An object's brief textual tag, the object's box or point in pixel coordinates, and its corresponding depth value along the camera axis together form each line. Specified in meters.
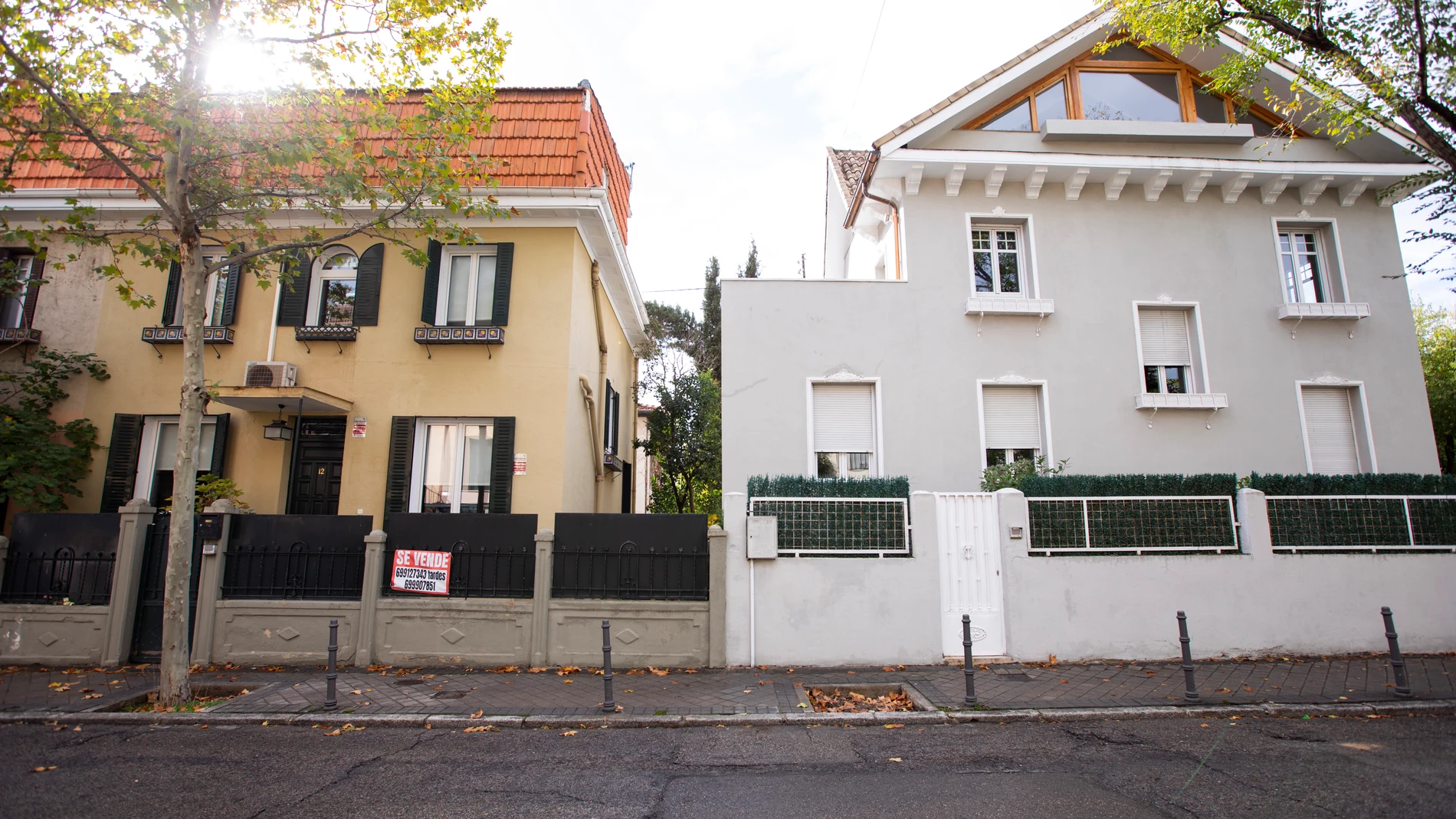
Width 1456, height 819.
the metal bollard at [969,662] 7.20
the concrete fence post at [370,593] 8.91
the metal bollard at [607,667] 6.95
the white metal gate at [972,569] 9.02
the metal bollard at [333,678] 7.08
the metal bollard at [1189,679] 7.21
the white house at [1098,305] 11.30
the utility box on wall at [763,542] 8.98
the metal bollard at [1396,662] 7.25
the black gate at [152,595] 9.32
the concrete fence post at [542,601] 8.85
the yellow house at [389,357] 11.54
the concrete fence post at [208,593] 9.05
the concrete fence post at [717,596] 8.85
